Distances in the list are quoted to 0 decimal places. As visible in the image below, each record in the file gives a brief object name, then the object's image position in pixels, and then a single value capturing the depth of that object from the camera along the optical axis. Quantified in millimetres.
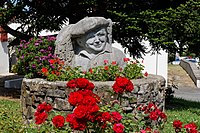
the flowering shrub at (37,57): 6387
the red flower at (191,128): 3104
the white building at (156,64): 15016
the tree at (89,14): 7937
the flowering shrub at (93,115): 2705
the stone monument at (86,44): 6172
